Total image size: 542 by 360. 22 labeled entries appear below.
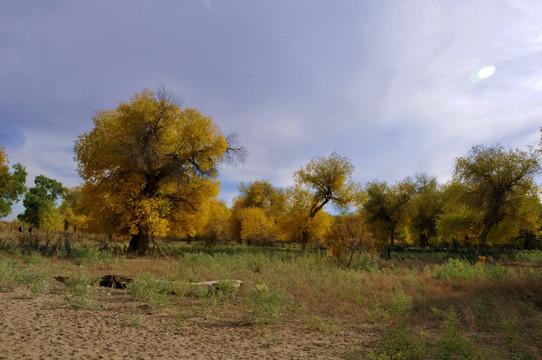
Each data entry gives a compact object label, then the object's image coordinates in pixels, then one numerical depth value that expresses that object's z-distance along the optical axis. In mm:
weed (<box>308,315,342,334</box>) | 5910
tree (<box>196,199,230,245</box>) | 41928
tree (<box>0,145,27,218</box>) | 35094
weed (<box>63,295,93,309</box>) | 6328
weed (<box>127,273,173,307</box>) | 7059
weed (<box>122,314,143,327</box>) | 5537
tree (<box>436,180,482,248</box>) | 26281
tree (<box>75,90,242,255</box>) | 18703
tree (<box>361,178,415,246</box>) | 41625
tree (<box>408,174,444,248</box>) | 42969
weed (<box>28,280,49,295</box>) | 6931
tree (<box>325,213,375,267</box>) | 17000
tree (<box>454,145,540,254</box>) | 24438
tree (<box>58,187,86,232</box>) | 69562
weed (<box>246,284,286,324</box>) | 6193
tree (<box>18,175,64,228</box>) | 53062
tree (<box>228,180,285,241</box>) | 51188
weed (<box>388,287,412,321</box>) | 6767
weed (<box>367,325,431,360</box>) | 4452
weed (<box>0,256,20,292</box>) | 7652
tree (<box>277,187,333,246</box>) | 30016
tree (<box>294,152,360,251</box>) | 29688
